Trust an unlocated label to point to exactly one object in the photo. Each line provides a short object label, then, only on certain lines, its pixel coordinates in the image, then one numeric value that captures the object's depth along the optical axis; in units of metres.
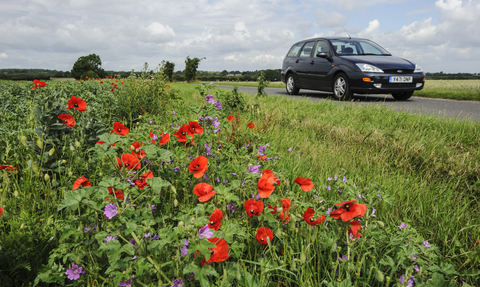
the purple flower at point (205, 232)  0.97
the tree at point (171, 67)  39.59
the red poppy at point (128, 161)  1.45
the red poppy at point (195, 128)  1.60
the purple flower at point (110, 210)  1.07
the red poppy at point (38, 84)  2.85
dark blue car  6.73
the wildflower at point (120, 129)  1.79
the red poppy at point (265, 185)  1.19
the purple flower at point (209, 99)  2.24
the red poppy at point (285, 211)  1.29
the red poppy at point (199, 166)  1.37
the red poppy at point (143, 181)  1.36
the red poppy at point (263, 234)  1.22
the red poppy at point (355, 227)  1.16
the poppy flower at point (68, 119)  1.86
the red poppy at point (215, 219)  1.12
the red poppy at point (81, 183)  1.33
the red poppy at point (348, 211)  1.06
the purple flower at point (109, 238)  1.12
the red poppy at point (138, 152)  1.59
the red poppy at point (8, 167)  1.72
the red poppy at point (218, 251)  0.99
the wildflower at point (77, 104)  1.85
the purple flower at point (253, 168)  1.50
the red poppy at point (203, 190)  1.24
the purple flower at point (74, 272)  1.16
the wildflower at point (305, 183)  1.34
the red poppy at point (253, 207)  1.23
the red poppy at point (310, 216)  1.20
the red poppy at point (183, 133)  1.60
